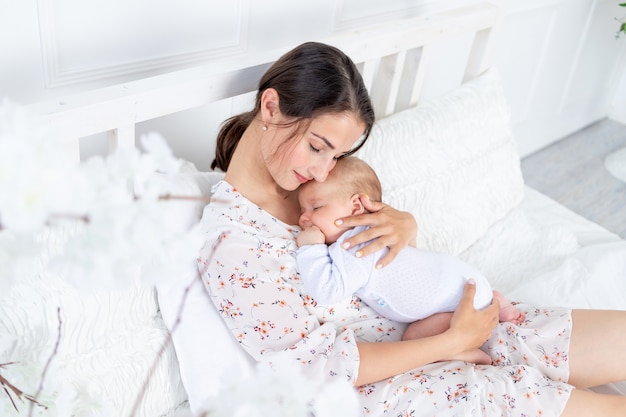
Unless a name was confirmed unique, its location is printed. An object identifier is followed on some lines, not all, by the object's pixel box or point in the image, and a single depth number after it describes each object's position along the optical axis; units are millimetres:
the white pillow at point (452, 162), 1535
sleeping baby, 1169
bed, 950
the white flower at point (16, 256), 320
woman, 1062
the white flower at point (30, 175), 279
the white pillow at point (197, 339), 1049
